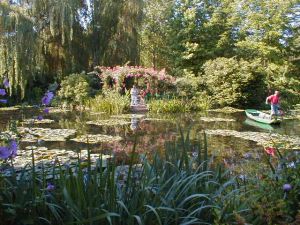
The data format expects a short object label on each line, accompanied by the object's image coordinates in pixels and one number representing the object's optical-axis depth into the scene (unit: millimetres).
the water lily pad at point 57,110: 17025
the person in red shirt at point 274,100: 12688
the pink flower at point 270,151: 6831
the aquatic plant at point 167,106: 16203
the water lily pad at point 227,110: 17828
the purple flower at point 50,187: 2359
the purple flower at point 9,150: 2273
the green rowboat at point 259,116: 12203
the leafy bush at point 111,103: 15805
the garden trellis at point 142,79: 17344
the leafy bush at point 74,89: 18525
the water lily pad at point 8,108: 17939
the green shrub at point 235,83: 19062
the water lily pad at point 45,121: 11602
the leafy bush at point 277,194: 2137
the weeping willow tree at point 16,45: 16359
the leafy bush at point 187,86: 18781
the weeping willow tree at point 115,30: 21547
